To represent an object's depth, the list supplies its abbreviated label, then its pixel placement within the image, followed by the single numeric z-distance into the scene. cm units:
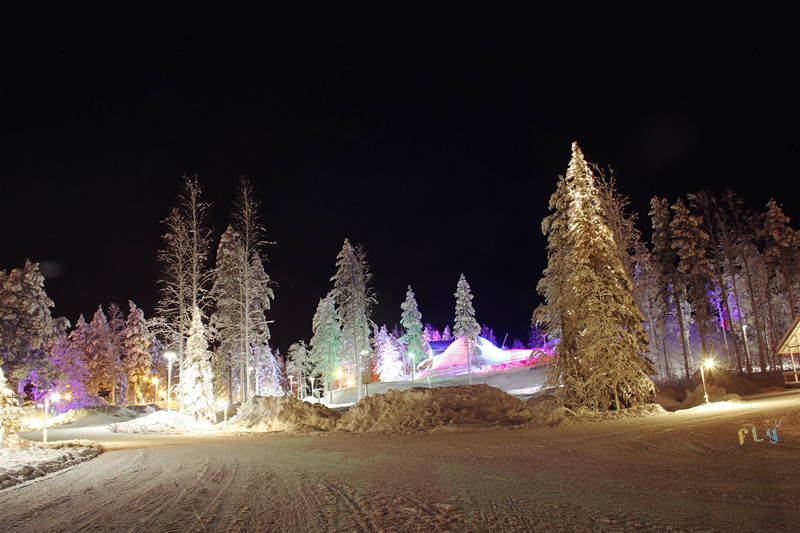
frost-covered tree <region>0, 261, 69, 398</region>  4331
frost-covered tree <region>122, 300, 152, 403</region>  6291
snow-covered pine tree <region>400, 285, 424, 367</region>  7021
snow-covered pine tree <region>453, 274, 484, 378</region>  5522
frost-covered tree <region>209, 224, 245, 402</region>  3928
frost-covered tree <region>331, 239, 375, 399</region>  4416
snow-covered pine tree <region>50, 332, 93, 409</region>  4981
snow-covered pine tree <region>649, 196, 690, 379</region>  3616
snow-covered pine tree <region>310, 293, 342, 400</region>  5975
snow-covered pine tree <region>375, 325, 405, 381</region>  7519
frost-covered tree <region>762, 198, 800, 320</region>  3850
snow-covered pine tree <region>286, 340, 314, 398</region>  7594
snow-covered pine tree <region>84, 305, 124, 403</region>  6057
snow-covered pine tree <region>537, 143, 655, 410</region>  1998
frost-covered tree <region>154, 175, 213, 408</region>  3136
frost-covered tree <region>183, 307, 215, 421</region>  3356
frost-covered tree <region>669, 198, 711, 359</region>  3541
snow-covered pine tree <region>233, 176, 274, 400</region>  3153
